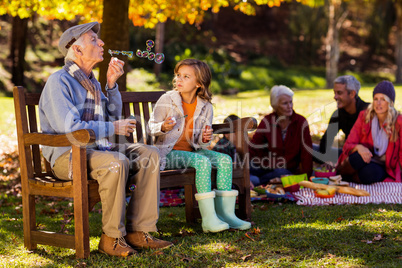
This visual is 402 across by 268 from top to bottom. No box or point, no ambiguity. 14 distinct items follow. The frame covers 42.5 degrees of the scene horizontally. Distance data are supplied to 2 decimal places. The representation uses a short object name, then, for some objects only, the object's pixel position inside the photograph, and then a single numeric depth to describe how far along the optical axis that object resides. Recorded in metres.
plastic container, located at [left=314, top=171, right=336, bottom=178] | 5.90
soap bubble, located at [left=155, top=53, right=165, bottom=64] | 4.10
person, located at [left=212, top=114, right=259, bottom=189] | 5.75
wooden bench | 3.31
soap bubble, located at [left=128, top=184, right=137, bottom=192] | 3.53
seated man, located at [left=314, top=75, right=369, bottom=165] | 6.26
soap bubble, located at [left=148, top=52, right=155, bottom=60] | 4.00
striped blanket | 5.01
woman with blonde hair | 5.65
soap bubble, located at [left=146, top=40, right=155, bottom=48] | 3.95
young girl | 3.91
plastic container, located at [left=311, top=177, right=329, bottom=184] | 5.58
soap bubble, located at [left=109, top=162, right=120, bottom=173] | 3.33
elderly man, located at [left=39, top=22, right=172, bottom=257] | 3.37
